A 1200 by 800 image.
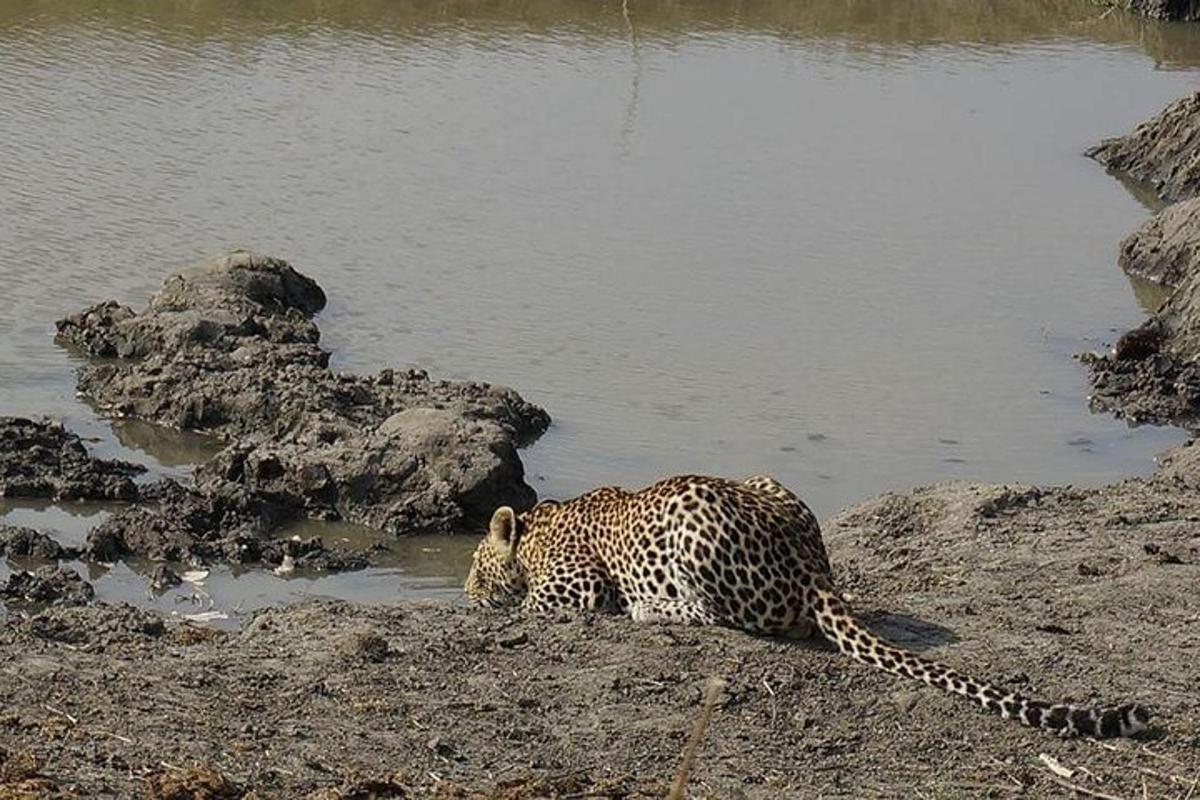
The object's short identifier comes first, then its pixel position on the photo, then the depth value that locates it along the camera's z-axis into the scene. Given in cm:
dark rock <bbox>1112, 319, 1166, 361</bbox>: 1424
